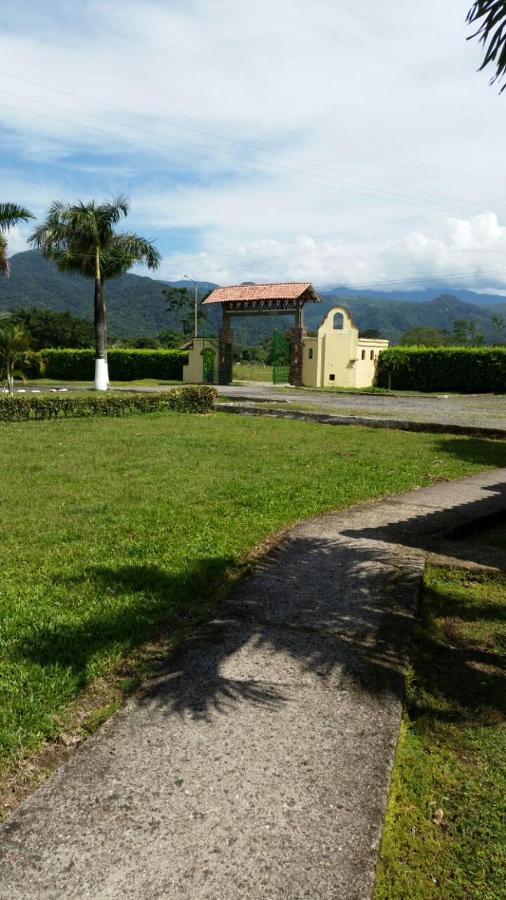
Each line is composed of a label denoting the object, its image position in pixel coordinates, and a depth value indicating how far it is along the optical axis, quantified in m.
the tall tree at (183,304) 82.62
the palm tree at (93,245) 33.34
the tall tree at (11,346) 24.53
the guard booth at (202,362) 37.59
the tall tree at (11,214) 22.42
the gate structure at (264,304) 35.28
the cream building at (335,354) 34.69
